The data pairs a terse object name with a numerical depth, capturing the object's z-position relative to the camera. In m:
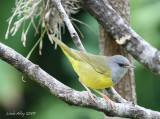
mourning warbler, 6.54
